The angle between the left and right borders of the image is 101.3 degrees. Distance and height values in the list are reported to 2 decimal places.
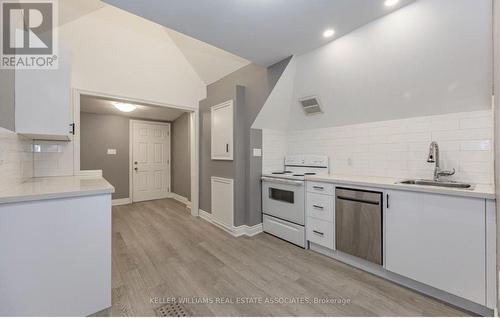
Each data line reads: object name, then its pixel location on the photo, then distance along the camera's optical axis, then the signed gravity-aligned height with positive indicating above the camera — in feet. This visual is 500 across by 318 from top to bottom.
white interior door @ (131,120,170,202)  17.24 -0.12
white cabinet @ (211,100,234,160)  10.52 +1.50
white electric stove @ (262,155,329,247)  8.81 -1.80
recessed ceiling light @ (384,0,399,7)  5.60 +4.29
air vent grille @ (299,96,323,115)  9.35 +2.50
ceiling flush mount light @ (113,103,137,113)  12.77 +3.33
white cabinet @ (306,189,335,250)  7.75 -2.23
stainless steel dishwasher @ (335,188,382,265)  6.53 -2.21
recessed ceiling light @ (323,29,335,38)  6.92 +4.30
